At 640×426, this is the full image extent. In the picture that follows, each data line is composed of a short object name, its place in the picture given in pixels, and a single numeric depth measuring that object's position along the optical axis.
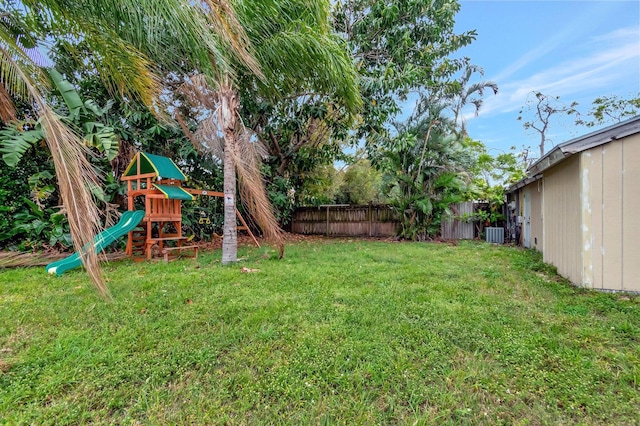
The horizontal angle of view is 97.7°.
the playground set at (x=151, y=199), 6.12
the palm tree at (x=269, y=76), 4.80
